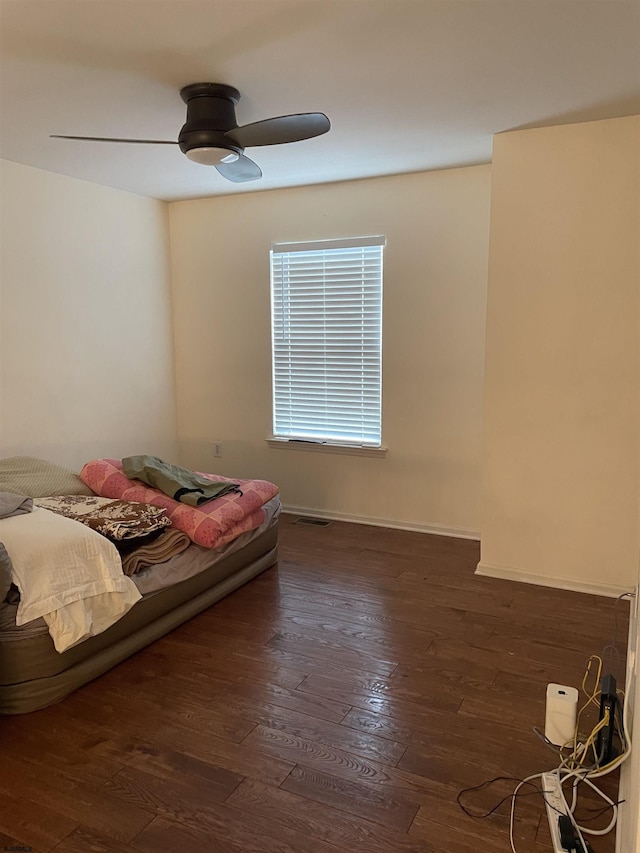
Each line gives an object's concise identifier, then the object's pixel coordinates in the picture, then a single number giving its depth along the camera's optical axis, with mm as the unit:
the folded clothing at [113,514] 2711
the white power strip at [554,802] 1724
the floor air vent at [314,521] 4520
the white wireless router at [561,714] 2062
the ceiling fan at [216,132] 2393
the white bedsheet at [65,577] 2248
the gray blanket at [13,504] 2545
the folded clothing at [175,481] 3164
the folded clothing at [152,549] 2684
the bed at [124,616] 2244
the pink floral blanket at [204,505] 3004
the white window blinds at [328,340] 4340
